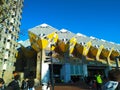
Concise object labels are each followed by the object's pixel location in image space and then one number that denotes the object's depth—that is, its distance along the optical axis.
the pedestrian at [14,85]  2.70
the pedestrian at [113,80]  2.05
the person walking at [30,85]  5.04
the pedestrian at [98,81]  5.96
